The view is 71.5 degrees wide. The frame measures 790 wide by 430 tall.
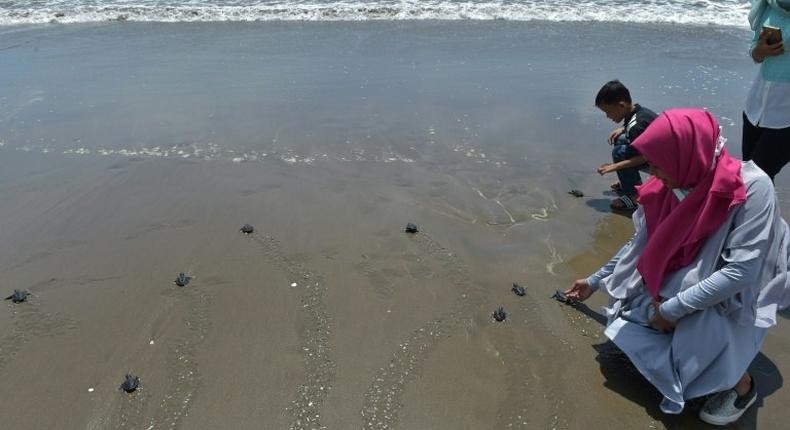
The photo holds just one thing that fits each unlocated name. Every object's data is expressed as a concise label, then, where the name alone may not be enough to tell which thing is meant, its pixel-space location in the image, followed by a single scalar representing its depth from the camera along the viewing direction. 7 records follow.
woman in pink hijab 2.50
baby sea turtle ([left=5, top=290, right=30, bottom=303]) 3.70
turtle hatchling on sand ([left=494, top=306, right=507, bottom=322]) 3.51
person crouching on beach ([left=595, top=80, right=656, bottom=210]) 4.53
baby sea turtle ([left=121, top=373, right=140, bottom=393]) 2.94
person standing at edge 3.53
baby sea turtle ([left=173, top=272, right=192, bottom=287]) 3.85
